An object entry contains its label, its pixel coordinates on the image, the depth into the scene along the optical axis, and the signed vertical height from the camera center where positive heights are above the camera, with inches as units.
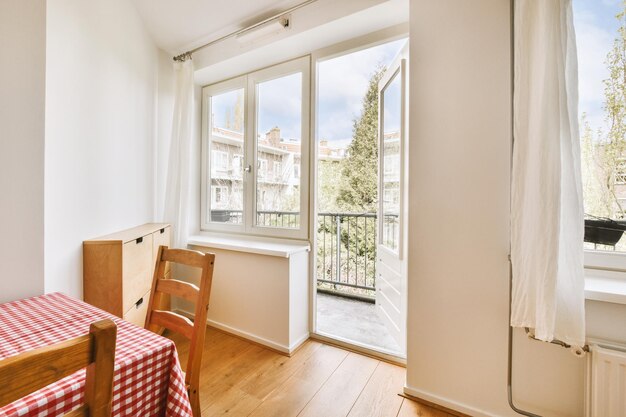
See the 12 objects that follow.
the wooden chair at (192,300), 45.2 -17.4
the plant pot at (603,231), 52.8 -4.0
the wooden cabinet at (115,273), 69.2 -17.3
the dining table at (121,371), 24.8 -17.5
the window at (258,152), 95.2 +21.6
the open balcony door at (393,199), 76.5 +3.0
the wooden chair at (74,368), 17.3 -11.2
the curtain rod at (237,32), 78.1 +57.1
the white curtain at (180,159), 101.3 +18.1
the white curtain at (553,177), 45.3 +5.6
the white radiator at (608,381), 43.5 -27.7
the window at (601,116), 52.9 +18.7
